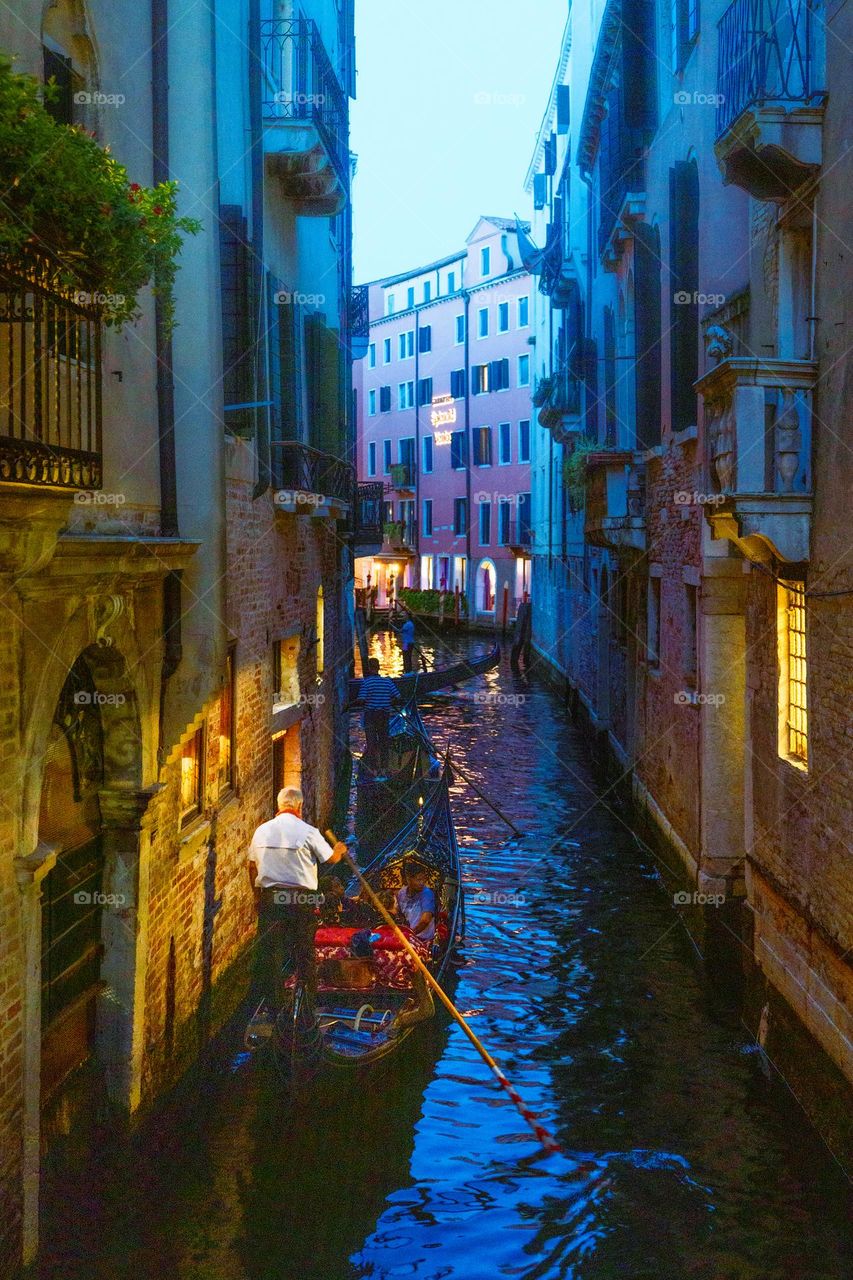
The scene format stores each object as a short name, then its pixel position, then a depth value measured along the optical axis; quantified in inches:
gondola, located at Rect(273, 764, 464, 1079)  276.2
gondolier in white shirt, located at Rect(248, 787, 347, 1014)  274.8
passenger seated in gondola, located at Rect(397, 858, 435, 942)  357.7
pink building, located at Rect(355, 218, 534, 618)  1546.5
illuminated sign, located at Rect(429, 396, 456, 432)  1692.9
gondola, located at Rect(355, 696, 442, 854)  530.3
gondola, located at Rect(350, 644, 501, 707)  720.3
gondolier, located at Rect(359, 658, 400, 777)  570.3
